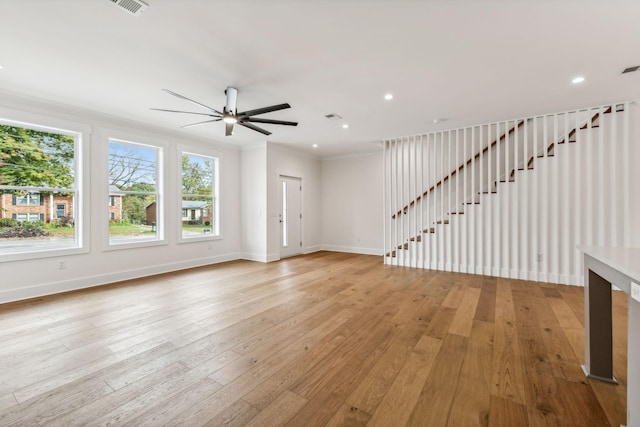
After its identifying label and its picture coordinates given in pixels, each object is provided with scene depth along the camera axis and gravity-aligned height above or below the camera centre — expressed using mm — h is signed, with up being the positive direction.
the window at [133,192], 4805 +374
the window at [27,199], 3904 +196
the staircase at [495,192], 4398 +373
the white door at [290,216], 7172 -113
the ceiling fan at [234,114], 3450 +1258
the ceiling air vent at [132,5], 2063 +1583
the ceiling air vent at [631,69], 3074 +1610
